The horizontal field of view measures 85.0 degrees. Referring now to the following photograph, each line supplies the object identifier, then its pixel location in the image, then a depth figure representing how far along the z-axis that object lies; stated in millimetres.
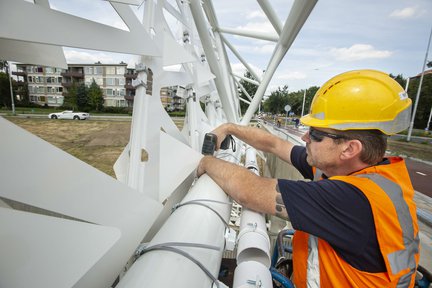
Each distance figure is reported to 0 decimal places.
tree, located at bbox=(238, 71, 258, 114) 37062
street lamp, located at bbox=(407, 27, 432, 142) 17212
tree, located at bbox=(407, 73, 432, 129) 36875
